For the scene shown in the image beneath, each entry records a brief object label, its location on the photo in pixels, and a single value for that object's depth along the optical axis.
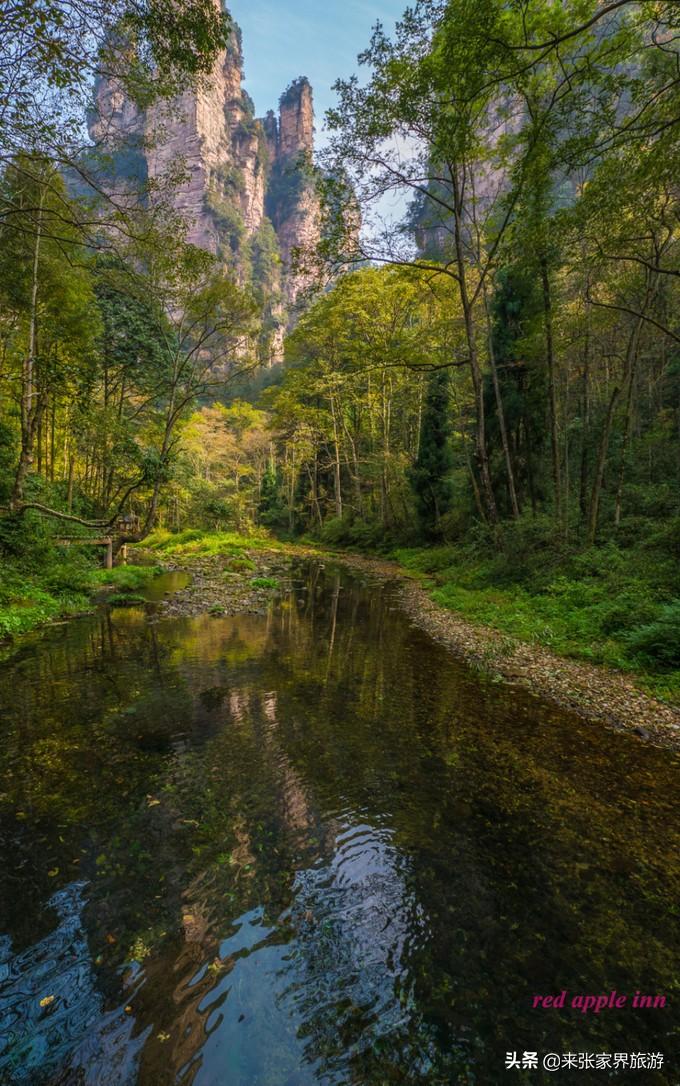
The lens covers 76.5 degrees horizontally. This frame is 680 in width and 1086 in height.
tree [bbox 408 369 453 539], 22.67
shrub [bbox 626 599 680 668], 6.83
